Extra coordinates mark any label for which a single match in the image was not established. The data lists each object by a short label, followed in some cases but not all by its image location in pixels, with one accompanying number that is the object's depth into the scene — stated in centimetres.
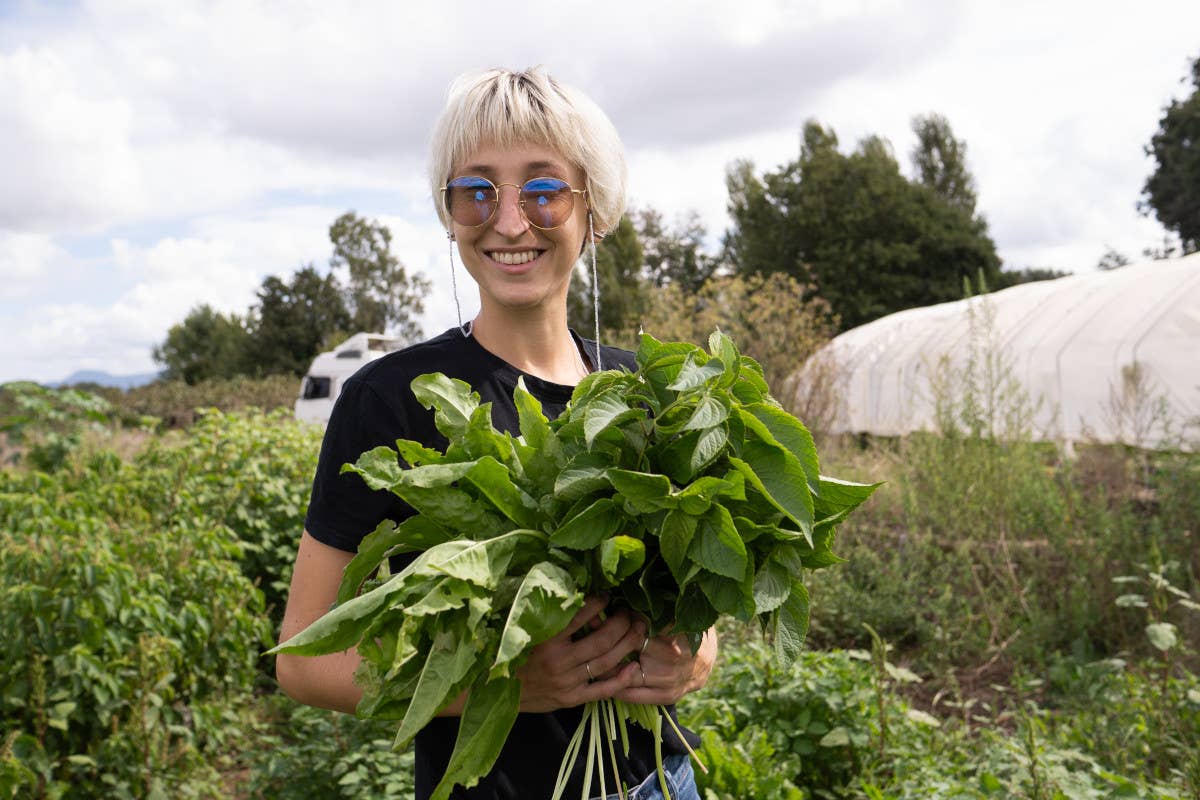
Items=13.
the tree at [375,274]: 4131
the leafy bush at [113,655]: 312
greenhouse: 990
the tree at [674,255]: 3472
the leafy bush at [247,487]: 510
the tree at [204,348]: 3858
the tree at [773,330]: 900
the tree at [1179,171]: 2942
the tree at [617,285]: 2416
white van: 2004
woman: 144
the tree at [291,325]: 3656
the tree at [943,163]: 3669
